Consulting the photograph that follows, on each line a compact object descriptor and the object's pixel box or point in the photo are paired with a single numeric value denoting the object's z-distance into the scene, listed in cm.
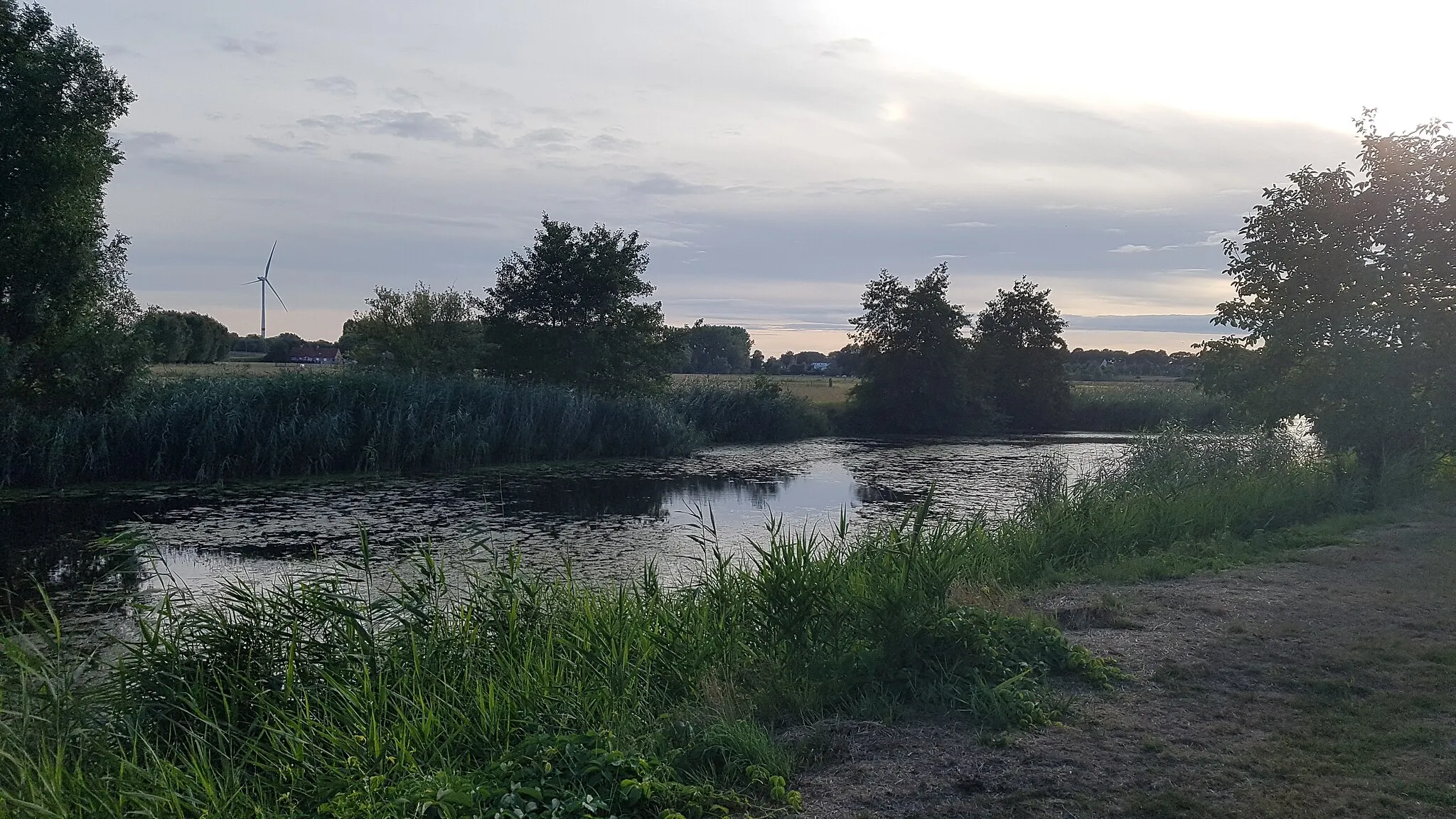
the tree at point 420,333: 2841
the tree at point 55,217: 1630
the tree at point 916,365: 3822
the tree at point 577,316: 2880
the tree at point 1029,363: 4256
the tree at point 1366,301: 1280
